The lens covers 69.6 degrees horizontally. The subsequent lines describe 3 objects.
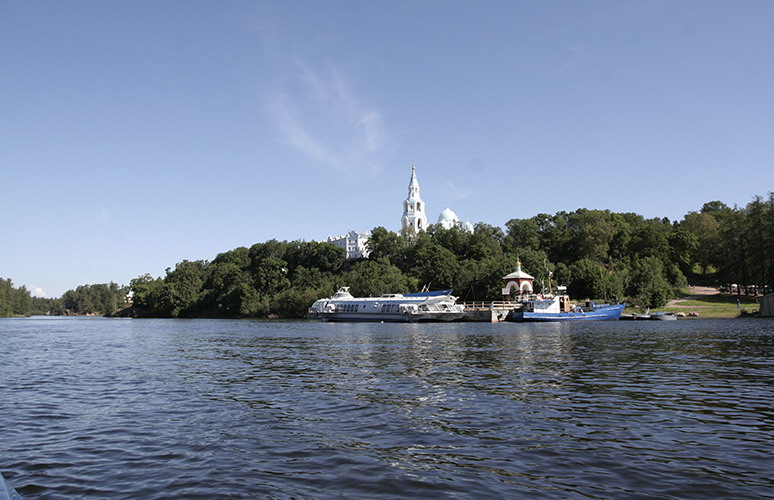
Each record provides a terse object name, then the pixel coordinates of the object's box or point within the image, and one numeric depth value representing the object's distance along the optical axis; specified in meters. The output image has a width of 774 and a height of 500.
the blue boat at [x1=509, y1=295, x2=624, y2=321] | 93.38
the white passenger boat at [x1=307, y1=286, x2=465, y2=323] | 100.25
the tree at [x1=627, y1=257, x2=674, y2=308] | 105.38
